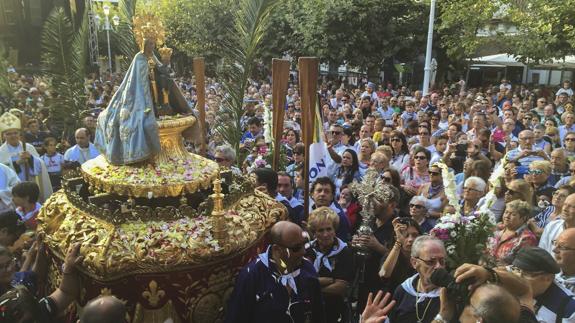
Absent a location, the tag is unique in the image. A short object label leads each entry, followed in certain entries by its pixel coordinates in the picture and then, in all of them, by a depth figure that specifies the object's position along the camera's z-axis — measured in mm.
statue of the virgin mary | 3682
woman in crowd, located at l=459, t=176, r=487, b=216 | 5504
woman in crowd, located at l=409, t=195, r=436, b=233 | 4980
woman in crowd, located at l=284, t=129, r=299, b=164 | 8259
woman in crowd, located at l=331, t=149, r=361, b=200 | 6781
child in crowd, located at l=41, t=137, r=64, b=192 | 7840
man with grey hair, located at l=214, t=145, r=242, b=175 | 6535
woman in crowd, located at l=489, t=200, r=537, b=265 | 4330
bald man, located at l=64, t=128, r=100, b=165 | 7676
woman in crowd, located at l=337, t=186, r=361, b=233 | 5516
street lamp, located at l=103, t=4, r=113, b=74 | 22450
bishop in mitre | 6797
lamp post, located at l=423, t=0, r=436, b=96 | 17008
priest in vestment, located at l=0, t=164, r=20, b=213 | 5535
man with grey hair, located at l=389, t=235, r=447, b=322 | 3281
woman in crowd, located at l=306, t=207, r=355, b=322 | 4156
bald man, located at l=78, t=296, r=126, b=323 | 2525
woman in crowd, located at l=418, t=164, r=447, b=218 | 5883
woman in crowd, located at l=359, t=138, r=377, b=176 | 7652
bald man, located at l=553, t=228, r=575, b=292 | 3457
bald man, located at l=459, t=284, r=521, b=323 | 2457
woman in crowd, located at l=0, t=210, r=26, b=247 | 4082
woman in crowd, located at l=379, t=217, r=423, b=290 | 4008
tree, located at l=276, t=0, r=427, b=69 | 22391
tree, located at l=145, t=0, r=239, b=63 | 18469
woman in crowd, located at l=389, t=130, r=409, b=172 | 7895
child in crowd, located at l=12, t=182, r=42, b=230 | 5020
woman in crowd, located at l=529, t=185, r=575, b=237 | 4855
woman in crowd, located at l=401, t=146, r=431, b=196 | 6895
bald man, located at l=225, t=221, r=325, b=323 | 3320
